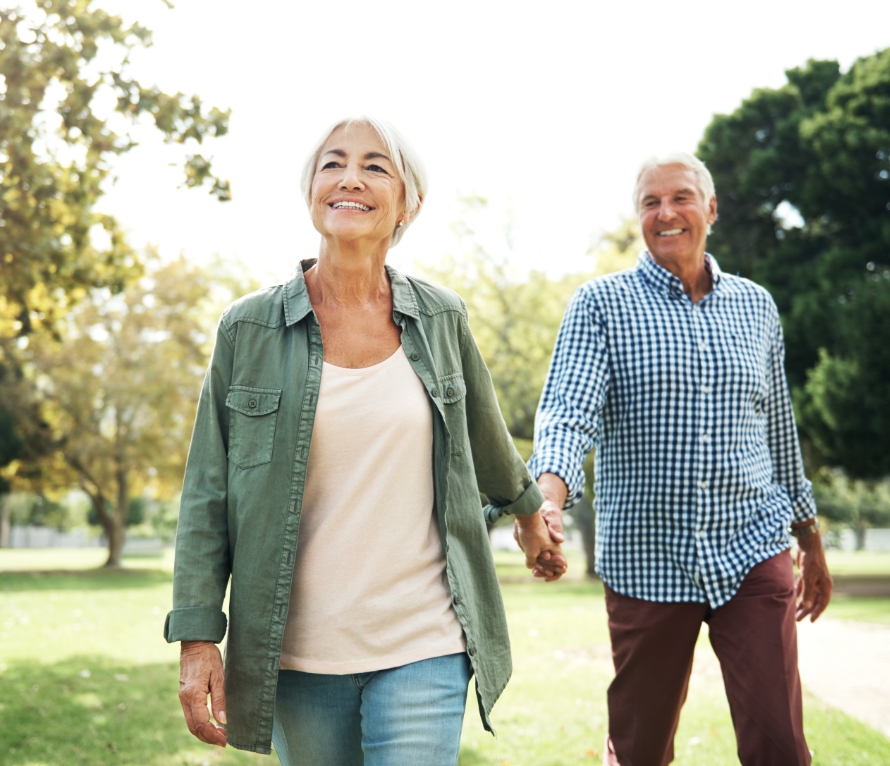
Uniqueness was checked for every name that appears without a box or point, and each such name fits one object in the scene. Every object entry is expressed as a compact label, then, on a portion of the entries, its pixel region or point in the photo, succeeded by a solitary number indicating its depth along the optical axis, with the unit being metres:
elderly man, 3.38
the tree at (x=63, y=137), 9.48
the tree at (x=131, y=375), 30.92
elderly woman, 2.48
